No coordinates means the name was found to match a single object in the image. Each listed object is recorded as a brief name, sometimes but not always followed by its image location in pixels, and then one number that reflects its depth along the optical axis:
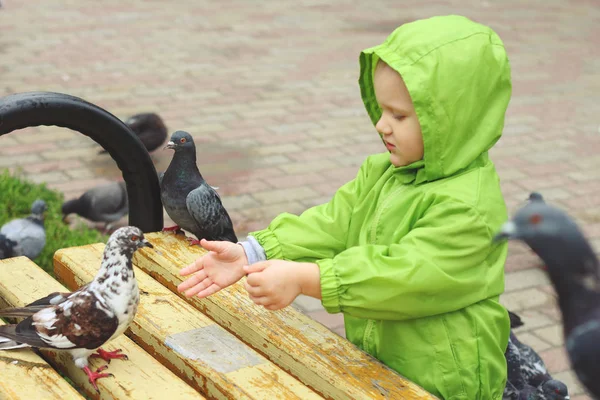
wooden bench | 2.14
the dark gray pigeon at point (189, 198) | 3.03
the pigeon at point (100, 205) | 5.56
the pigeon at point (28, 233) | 4.73
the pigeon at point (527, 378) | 3.13
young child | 2.13
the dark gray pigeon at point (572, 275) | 1.45
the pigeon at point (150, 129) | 6.64
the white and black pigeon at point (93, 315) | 2.17
